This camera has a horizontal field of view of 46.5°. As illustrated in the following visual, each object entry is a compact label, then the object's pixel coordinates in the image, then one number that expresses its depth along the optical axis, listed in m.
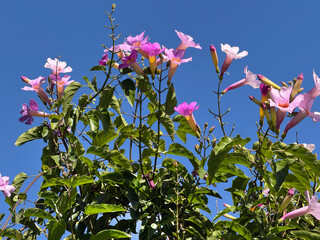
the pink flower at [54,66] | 3.10
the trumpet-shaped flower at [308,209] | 2.36
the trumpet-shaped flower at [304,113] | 2.30
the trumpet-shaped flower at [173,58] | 2.52
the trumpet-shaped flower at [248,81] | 2.81
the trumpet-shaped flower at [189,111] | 2.68
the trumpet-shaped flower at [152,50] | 2.49
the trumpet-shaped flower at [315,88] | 2.36
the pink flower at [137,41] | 2.53
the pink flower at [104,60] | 2.73
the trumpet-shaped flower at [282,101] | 2.27
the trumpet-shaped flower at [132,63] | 2.53
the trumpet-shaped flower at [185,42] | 2.65
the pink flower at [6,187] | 2.55
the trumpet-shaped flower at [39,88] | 2.95
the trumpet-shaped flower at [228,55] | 2.82
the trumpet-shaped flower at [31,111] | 2.96
